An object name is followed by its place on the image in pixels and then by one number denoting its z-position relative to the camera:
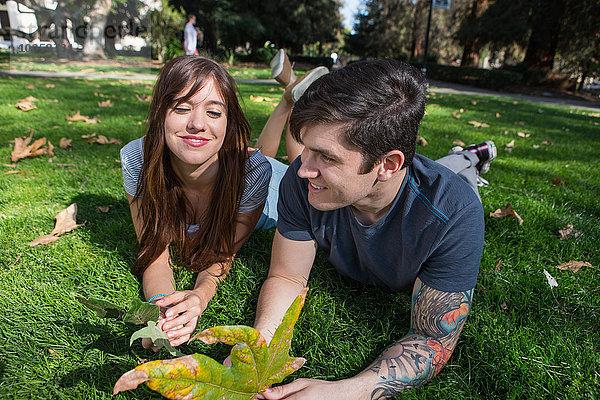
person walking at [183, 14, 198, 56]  13.64
